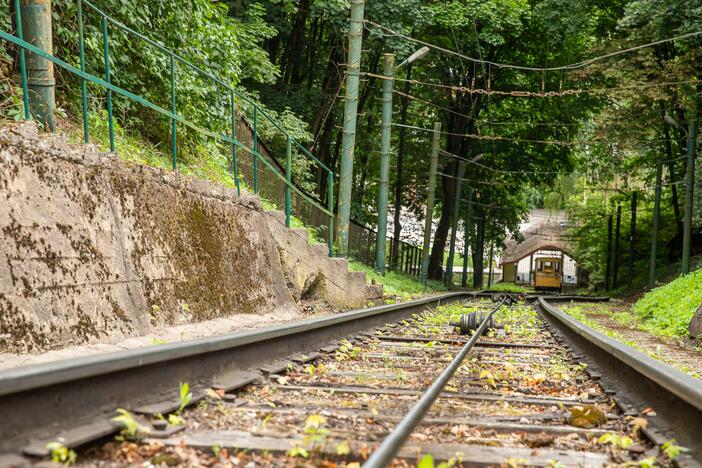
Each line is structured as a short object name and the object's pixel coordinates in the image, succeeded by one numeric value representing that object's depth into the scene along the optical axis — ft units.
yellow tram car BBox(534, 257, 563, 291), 201.16
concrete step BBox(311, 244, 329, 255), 41.21
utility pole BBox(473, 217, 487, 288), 153.07
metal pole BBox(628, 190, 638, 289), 125.73
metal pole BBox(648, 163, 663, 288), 102.58
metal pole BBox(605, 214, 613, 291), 148.41
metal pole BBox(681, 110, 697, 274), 88.17
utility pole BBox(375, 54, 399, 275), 71.20
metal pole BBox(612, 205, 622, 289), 136.98
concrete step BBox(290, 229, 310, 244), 39.36
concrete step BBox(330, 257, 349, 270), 43.69
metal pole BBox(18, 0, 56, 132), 22.24
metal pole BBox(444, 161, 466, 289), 123.95
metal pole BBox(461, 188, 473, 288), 139.03
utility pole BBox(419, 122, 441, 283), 98.73
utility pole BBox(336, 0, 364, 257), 55.16
